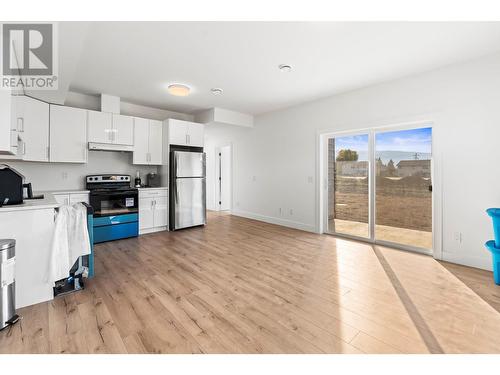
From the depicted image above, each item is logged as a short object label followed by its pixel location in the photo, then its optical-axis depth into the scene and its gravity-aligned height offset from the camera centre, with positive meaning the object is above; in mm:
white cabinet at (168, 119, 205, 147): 4914 +1241
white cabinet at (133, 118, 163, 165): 4714 +996
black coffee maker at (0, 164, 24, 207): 2152 +27
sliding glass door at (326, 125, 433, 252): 3549 +35
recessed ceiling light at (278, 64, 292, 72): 3179 +1703
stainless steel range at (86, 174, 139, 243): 3984 -318
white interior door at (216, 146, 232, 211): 7559 +325
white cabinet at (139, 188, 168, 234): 4574 -423
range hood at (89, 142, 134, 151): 4164 +799
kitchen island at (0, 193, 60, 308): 2021 -494
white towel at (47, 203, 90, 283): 2156 -522
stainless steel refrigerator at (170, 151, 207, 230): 4871 -26
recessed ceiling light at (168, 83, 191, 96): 3816 +1653
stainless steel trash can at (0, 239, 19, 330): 1764 -733
